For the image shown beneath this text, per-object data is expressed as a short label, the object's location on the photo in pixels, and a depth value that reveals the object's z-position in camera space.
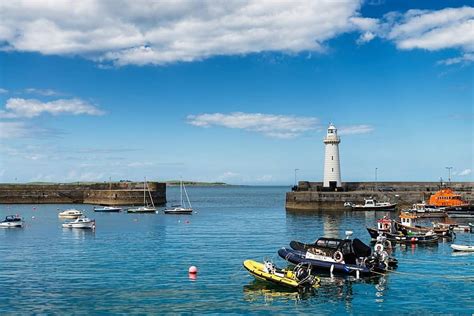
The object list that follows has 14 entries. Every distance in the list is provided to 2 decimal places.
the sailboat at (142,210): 90.69
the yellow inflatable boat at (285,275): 29.75
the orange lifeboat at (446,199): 80.88
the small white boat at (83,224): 63.16
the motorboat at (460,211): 73.56
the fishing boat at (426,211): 74.00
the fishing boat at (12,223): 66.49
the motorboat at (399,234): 47.00
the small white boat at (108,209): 94.75
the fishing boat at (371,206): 85.31
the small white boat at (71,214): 78.69
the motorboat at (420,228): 49.77
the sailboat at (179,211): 87.56
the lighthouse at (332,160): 91.31
